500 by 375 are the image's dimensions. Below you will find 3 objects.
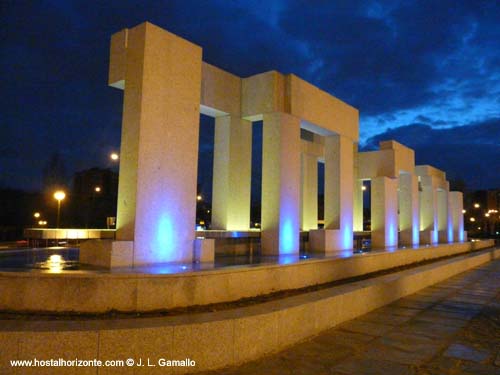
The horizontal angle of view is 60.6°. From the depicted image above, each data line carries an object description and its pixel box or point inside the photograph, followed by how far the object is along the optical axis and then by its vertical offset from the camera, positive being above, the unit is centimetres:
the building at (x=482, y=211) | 7565 +405
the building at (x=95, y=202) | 3512 +197
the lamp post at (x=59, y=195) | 1548 +110
